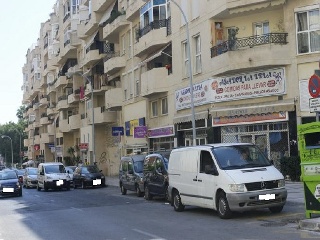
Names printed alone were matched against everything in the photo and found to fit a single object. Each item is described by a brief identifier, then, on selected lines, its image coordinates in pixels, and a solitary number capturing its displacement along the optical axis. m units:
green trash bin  11.88
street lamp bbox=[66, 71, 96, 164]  46.83
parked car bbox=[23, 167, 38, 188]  41.06
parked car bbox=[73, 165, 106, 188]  35.62
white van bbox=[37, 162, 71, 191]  34.78
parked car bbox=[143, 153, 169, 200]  20.39
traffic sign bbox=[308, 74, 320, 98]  12.86
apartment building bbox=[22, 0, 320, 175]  25.56
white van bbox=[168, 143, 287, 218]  13.55
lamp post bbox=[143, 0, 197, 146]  25.86
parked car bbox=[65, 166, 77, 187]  38.57
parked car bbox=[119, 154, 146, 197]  24.26
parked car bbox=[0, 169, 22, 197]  30.19
